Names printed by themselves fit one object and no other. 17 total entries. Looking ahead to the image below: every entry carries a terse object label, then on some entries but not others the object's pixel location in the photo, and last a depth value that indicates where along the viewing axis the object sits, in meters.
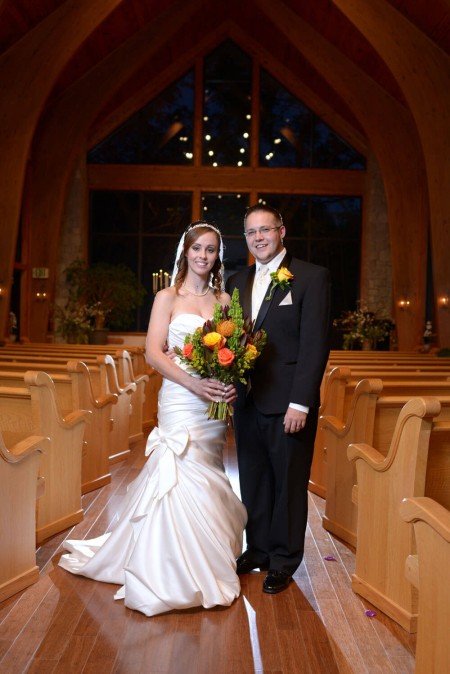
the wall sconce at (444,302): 9.34
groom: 3.13
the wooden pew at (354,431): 3.65
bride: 2.96
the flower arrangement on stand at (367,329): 12.76
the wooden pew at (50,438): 3.91
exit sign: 13.18
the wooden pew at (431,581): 2.00
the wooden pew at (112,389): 5.34
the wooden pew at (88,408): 4.73
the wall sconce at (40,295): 13.23
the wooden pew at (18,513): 3.02
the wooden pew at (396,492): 2.71
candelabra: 13.16
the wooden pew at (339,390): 4.58
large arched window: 14.57
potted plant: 13.40
